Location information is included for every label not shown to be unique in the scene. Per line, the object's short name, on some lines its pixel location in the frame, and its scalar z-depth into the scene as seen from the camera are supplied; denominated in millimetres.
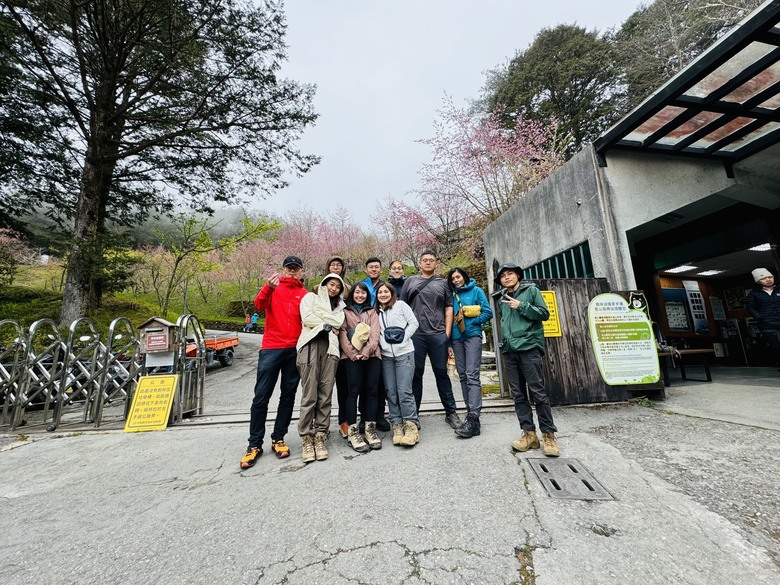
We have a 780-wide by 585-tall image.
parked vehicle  11262
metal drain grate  2248
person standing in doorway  5703
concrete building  4070
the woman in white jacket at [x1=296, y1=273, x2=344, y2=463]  3250
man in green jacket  3051
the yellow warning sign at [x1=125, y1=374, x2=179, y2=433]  4695
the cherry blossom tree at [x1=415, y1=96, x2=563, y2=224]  12890
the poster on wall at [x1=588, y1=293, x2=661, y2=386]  4684
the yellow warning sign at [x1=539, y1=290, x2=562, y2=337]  4785
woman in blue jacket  3614
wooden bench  5352
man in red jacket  3334
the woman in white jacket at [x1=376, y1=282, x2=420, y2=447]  3490
